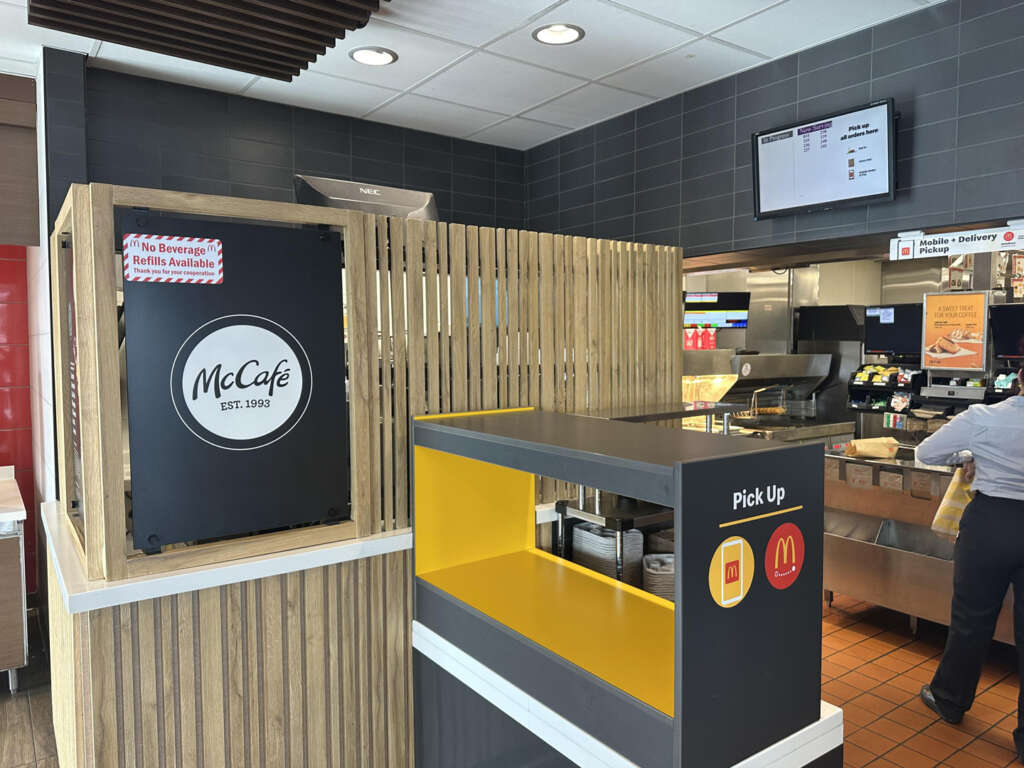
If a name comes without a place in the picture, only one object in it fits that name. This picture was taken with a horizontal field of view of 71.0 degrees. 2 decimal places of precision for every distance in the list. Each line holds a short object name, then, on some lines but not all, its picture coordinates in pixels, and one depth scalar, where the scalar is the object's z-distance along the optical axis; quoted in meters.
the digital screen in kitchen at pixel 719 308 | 5.64
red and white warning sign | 1.84
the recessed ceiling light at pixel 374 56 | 3.86
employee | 2.90
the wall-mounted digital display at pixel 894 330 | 5.12
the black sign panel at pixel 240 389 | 1.88
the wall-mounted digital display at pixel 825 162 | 3.57
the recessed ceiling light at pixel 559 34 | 3.60
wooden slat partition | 2.27
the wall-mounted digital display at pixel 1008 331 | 4.46
